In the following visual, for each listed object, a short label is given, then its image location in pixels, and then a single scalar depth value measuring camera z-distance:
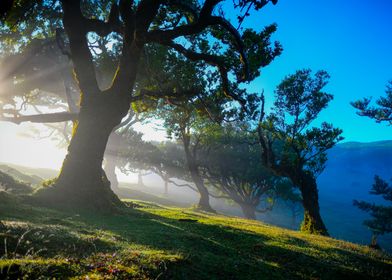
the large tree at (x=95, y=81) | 18.83
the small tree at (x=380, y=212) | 54.22
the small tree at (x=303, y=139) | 30.98
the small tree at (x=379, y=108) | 36.49
